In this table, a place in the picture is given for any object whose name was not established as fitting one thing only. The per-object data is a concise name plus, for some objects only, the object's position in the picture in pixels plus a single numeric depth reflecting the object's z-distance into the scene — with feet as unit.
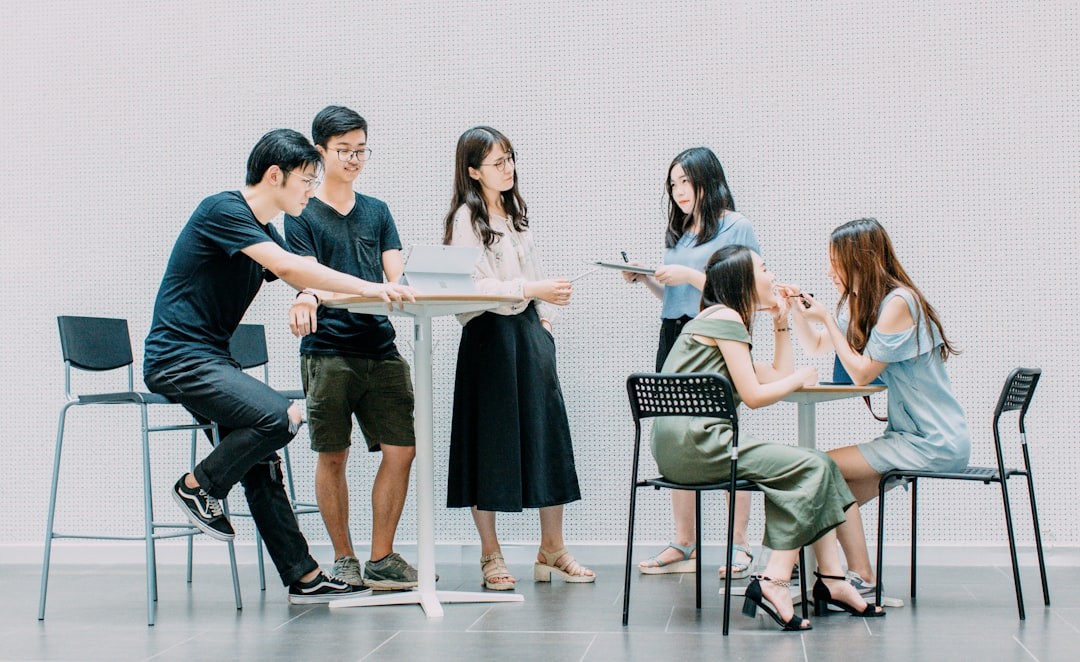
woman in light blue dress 10.50
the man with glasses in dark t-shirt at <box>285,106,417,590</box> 11.88
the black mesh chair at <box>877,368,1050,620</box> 10.07
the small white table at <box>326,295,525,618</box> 10.80
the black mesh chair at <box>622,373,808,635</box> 9.29
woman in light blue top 12.67
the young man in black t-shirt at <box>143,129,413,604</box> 10.34
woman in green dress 9.59
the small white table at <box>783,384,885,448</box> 10.25
